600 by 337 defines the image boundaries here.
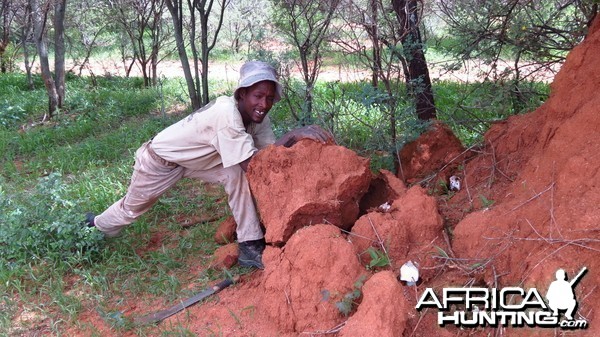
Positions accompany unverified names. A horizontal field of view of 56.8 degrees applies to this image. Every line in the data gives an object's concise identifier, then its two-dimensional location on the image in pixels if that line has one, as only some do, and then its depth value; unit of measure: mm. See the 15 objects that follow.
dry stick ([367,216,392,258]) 3055
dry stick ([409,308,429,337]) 2635
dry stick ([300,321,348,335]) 2807
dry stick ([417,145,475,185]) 4172
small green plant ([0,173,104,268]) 4195
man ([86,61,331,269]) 3537
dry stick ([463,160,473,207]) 3554
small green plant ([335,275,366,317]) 2824
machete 3372
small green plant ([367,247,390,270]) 3024
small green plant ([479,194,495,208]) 3358
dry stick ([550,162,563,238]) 2586
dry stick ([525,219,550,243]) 2558
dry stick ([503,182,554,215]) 2814
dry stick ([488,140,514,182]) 3598
